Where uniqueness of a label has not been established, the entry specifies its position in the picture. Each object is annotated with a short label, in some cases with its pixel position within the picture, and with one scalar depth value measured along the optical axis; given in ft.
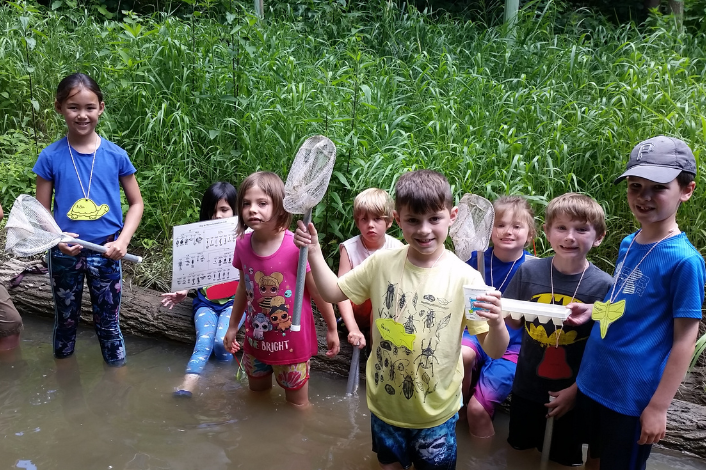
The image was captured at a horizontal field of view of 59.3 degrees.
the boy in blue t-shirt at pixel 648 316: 6.51
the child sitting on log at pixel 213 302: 12.13
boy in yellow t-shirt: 6.91
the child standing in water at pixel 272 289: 9.39
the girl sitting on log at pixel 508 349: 9.70
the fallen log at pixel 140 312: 12.19
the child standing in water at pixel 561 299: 8.33
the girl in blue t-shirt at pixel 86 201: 10.75
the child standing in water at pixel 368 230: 11.03
